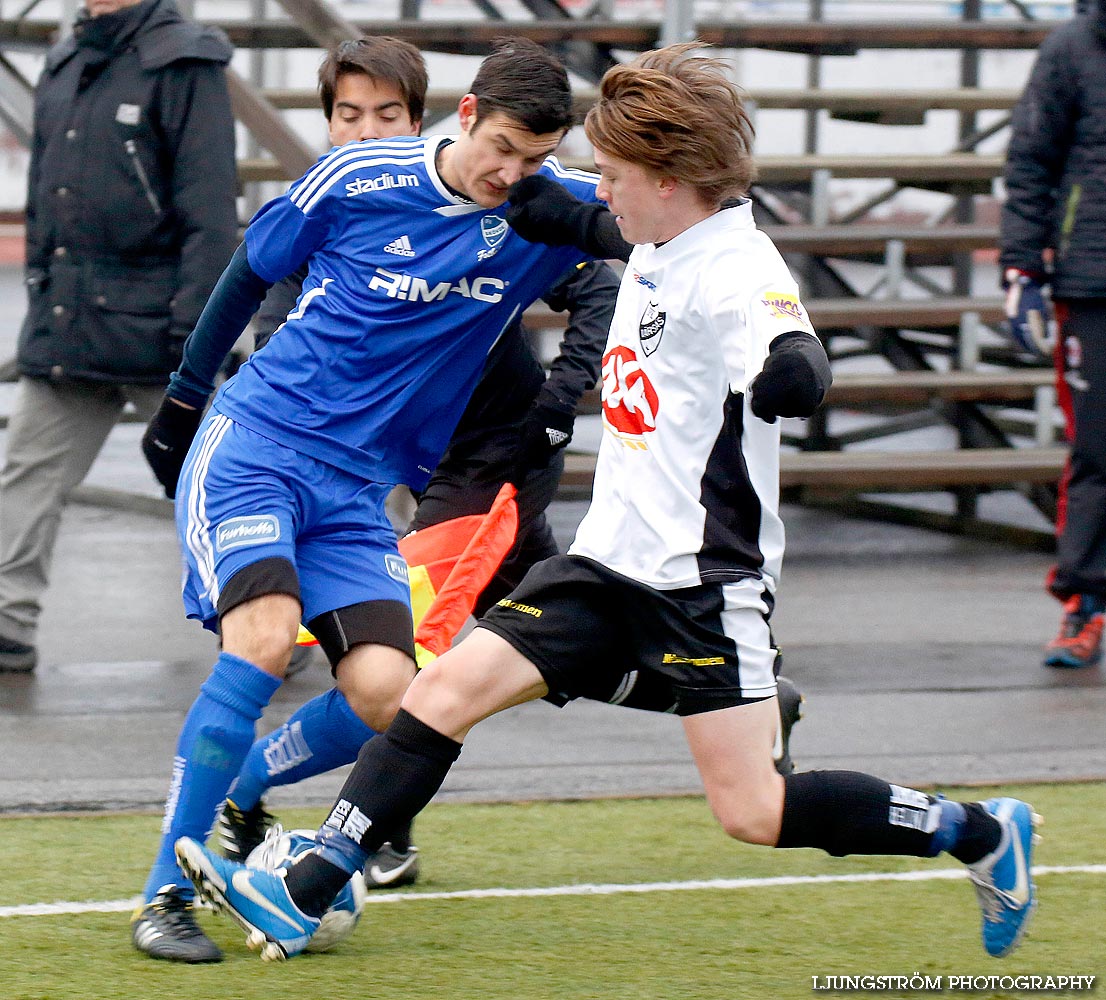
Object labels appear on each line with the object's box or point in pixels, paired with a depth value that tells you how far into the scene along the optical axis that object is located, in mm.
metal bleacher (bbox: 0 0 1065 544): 18516
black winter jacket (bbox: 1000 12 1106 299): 13742
